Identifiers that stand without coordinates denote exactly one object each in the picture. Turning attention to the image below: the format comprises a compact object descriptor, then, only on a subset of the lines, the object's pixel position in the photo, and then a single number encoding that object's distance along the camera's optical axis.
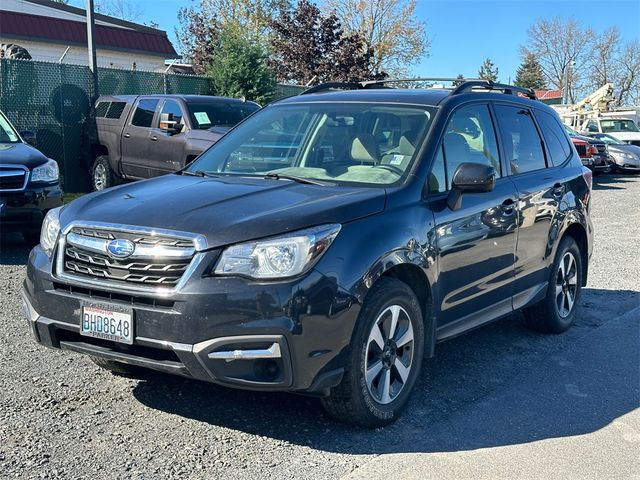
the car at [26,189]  8.10
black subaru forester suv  3.55
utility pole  13.80
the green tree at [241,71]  17.86
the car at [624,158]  23.14
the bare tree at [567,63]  69.25
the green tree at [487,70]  73.38
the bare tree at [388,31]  45.56
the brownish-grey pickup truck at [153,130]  11.93
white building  24.75
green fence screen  13.16
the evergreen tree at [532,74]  73.12
